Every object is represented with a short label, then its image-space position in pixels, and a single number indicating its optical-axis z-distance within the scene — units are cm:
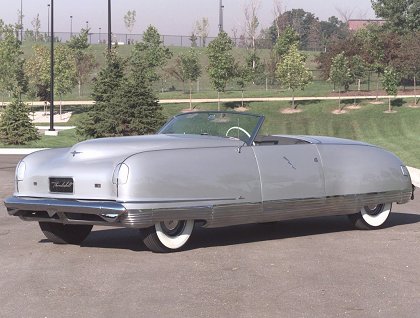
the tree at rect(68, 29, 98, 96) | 6850
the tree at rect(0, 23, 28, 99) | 5597
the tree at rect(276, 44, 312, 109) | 5572
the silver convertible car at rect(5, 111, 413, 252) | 793
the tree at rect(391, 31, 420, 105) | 5662
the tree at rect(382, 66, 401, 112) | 5119
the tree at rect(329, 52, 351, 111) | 5578
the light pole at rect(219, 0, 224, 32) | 7794
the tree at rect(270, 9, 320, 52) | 13162
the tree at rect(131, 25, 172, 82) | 6219
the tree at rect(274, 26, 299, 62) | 6681
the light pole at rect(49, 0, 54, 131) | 3928
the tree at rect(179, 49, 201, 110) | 6041
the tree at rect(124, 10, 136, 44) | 11938
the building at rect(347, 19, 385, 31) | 18510
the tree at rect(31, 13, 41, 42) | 12044
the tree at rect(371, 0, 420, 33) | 7950
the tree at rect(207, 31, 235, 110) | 5572
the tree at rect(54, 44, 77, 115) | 5631
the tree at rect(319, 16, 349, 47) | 13758
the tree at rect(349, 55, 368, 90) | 5828
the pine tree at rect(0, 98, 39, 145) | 3275
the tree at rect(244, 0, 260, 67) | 8594
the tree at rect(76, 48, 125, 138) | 3303
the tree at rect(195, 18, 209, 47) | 11631
